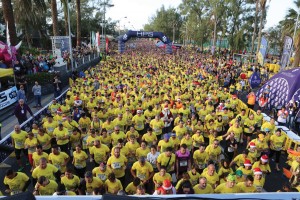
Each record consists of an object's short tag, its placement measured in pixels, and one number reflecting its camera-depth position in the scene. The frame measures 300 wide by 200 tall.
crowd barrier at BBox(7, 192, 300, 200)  2.97
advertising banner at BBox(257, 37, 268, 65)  20.77
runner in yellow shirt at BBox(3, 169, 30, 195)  5.62
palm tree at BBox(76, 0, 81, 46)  29.73
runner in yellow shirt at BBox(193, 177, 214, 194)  5.23
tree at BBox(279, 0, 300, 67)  22.66
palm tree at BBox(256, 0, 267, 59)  27.76
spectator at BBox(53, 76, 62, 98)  15.16
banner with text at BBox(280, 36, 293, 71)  18.45
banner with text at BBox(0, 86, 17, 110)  12.67
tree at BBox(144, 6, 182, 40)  77.50
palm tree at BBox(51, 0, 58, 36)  20.16
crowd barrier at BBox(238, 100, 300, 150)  9.00
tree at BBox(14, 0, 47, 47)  16.73
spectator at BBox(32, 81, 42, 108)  13.70
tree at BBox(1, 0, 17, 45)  14.55
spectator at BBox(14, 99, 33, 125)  10.07
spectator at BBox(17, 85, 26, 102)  12.49
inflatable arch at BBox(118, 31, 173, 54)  37.91
